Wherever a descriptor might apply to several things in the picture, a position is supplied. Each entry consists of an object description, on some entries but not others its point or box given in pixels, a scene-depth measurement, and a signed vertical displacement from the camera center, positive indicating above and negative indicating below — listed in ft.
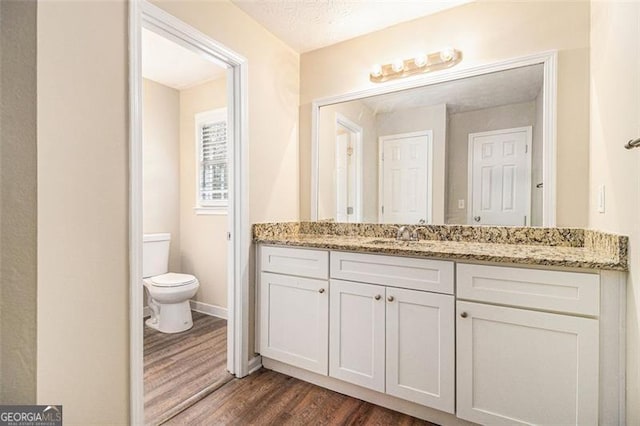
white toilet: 8.81 -2.22
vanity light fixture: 6.60 +3.26
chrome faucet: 7.04 -0.49
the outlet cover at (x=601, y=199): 4.81 +0.21
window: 10.52 +1.69
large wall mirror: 6.05 +1.40
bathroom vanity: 4.23 -1.78
